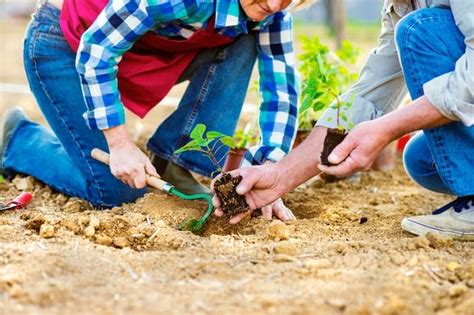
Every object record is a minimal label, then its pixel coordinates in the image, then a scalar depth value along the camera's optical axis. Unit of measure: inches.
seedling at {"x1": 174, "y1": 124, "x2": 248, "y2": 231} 152.4
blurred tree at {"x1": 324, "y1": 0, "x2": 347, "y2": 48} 366.3
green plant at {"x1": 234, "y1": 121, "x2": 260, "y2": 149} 207.3
